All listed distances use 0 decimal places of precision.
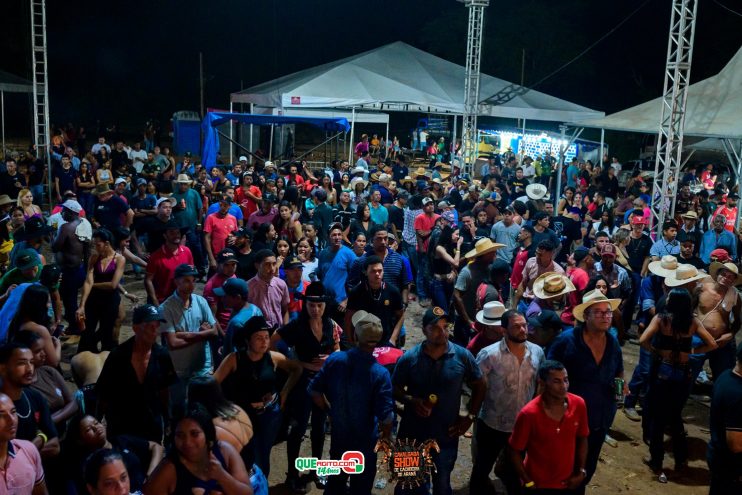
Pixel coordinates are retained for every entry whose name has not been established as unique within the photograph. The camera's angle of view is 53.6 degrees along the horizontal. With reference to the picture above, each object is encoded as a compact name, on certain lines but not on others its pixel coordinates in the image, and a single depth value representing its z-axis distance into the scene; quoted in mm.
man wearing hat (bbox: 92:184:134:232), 10383
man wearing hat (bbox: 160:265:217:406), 5559
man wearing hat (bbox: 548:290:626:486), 5168
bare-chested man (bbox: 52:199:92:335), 7830
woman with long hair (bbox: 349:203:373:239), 9812
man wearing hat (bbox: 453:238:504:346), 7363
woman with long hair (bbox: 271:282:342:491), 5410
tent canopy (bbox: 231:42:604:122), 20391
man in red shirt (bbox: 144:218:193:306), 7086
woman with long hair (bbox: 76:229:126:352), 7238
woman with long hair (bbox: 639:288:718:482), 5852
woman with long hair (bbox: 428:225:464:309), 8781
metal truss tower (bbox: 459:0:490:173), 20094
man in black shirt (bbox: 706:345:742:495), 4469
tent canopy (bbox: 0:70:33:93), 20375
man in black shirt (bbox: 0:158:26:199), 14469
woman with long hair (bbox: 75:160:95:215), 14655
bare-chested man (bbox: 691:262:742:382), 6664
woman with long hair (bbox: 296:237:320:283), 7668
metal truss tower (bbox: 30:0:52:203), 15528
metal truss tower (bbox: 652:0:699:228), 12047
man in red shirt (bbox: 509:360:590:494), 4402
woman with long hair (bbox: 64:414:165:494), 3910
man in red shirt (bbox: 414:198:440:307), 10226
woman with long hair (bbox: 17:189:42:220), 9953
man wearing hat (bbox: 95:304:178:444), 4582
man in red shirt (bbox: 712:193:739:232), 12438
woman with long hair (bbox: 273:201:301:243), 9555
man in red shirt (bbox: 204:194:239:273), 9320
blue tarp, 17859
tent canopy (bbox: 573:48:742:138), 13672
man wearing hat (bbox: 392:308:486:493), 4727
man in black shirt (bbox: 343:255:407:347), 6188
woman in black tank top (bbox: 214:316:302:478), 4746
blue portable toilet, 27889
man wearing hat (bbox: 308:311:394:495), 4574
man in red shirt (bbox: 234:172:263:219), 11656
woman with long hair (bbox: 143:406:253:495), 3418
